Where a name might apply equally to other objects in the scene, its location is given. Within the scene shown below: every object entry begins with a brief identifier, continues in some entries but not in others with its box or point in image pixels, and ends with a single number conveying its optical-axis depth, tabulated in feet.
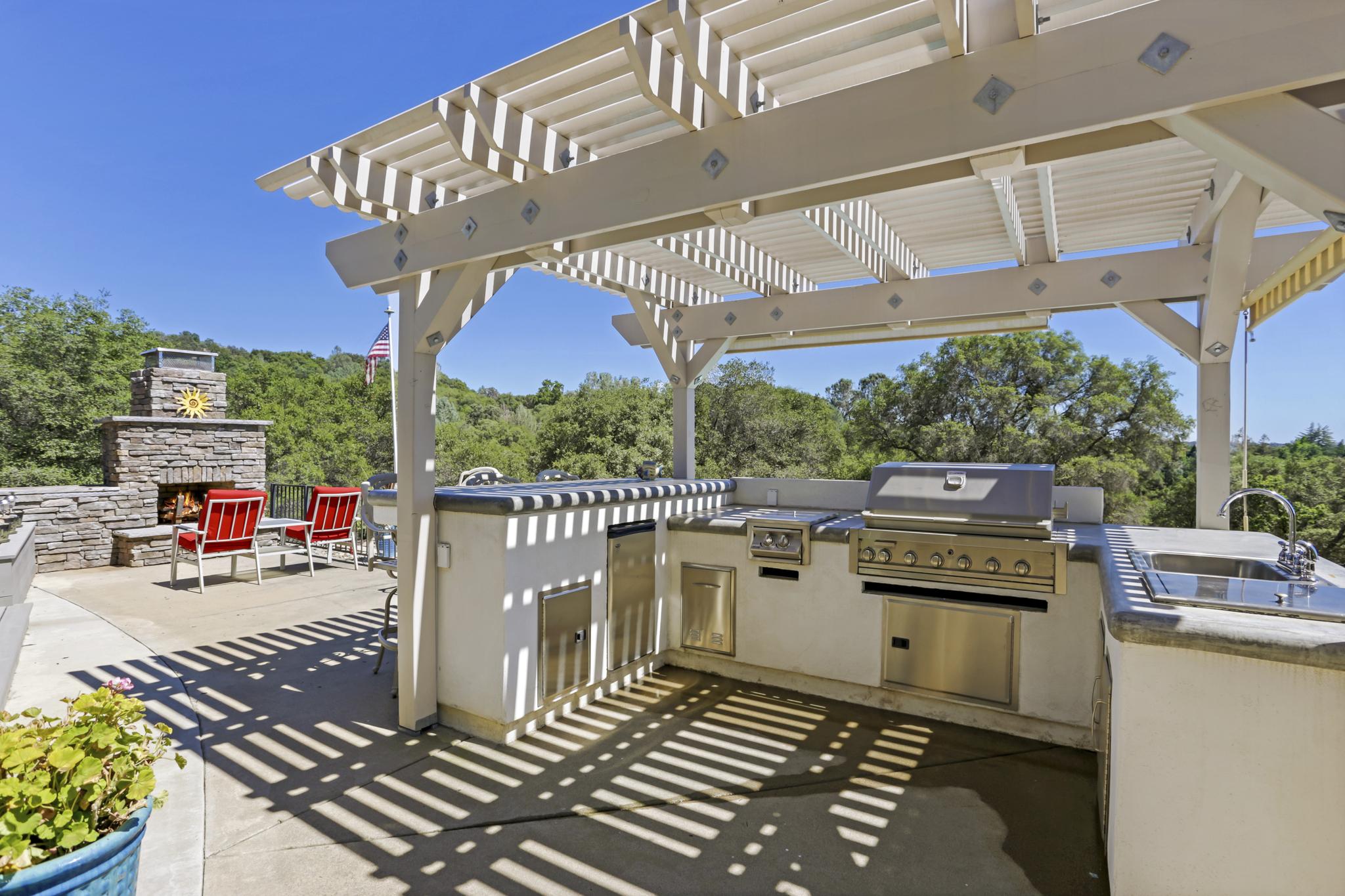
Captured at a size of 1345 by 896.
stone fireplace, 23.12
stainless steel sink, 5.79
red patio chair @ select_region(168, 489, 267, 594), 19.97
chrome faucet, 7.16
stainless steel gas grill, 9.91
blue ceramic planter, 4.21
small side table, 22.74
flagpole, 29.45
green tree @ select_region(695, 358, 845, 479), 55.62
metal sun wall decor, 26.61
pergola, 5.08
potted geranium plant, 4.30
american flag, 31.32
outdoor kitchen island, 5.36
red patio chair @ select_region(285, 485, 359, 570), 23.24
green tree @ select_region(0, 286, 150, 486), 44.37
